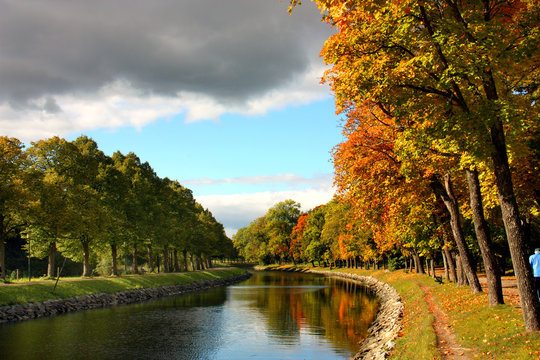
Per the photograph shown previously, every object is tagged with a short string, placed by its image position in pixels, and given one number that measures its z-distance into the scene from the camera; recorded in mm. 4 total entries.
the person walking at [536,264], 16391
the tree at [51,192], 39344
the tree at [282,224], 134425
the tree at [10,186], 35188
